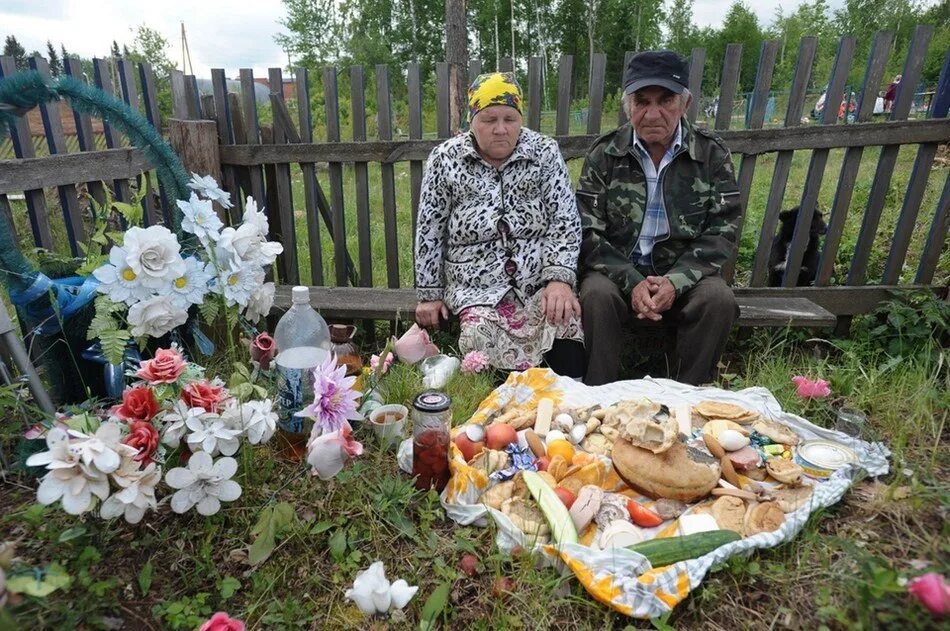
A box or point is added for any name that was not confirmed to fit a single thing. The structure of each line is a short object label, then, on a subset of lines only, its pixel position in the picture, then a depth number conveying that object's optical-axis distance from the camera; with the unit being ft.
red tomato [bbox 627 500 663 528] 6.04
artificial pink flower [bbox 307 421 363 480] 5.78
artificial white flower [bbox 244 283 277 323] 6.31
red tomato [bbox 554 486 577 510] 6.16
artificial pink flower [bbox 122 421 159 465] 4.79
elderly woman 9.75
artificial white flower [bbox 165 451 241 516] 4.95
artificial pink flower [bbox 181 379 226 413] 5.26
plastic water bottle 6.48
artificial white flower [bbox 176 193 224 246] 5.57
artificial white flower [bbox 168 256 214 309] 5.41
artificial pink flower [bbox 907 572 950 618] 3.37
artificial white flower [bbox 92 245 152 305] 5.09
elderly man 9.48
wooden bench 10.93
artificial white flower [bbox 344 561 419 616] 4.63
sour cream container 6.52
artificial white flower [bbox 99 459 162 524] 4.49
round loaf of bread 6.21
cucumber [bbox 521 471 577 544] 5.58
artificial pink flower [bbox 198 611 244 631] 4.05
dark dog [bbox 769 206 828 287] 12.19
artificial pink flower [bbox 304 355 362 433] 5.59
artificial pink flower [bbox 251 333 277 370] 7.33
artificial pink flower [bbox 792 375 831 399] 8.09
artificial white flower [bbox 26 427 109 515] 4.14
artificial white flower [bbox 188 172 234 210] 6.12
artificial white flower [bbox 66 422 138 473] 4.21
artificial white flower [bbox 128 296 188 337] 5.21
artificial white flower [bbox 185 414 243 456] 5.05
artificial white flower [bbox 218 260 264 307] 5.81
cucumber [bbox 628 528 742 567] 5.25
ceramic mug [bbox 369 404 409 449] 7.04
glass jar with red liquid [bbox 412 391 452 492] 5.93
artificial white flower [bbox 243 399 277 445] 5.49
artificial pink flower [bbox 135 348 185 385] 5.02
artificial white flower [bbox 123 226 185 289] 5.07
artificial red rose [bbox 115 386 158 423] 5.04
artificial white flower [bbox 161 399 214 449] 5.09
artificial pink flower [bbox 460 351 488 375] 9.27
